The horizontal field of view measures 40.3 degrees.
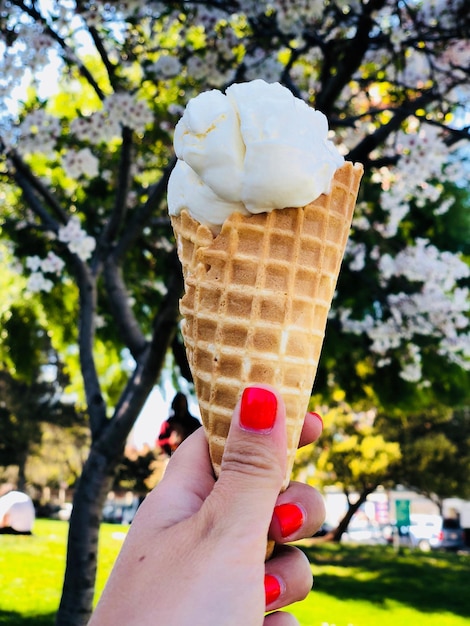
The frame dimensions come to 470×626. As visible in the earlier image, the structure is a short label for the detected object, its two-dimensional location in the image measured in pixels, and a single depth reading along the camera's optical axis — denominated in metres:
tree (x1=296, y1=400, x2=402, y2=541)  22.30
